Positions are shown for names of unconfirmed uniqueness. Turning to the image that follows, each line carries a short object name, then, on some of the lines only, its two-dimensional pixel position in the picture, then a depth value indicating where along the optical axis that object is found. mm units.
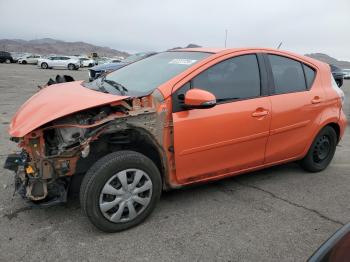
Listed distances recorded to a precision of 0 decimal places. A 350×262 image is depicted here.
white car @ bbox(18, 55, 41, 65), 44741
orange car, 3078
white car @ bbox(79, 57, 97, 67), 43900
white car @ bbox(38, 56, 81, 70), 36656
